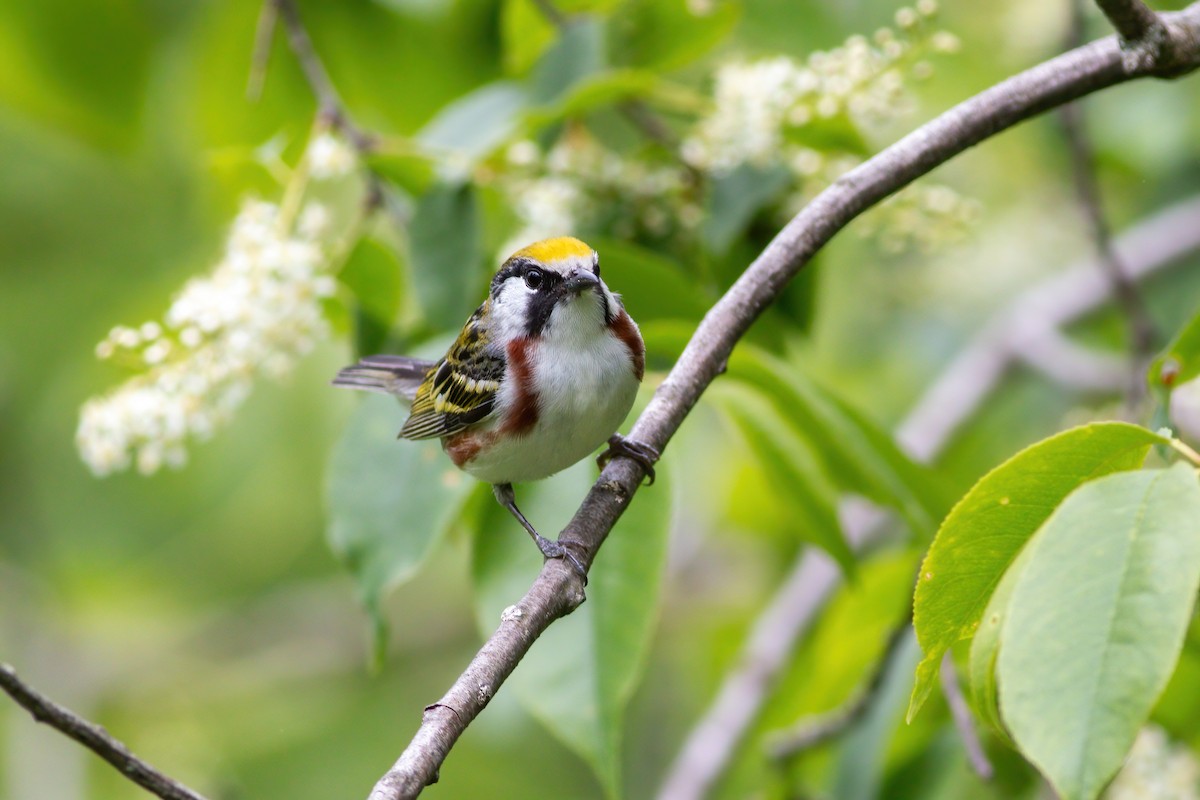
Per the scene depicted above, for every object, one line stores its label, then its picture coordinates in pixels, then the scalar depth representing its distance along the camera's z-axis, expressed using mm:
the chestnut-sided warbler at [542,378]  5781
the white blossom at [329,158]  7254
